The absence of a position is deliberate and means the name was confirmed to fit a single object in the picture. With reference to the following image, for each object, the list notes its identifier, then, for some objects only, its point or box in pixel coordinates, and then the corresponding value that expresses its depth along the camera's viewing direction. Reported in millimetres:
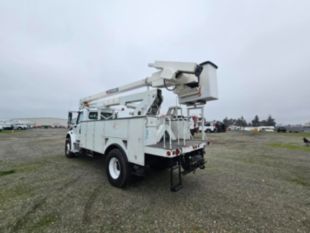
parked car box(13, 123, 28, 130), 42094
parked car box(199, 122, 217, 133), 29045
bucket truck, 3785
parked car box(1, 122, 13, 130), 39875
